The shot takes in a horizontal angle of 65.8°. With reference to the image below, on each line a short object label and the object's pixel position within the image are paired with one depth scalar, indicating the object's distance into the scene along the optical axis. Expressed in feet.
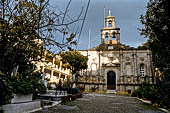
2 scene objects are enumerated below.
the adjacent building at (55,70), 81.42
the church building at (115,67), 85.87
